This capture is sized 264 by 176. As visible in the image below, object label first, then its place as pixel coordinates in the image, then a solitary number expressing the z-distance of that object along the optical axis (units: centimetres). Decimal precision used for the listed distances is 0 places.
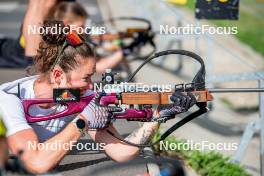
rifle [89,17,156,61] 909
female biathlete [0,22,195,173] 433
